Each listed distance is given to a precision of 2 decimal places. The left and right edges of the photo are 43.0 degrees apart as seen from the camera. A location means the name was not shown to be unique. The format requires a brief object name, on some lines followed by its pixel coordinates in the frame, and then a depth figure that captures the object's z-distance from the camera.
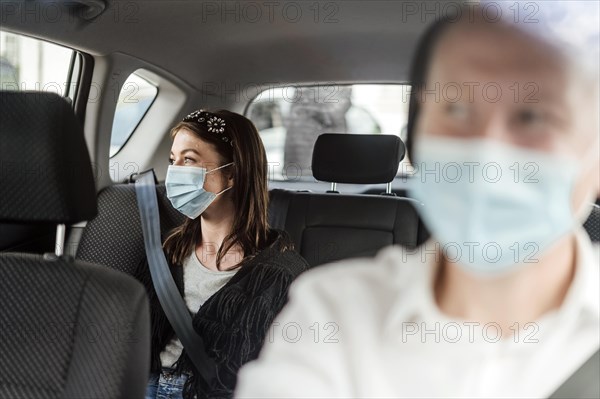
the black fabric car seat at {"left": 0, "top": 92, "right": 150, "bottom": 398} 1.26
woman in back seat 1.68
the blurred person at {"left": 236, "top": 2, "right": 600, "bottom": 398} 0.70
